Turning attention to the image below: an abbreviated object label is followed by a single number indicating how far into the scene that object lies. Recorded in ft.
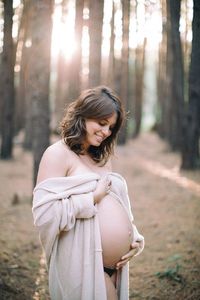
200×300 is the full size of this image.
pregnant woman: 8.63
